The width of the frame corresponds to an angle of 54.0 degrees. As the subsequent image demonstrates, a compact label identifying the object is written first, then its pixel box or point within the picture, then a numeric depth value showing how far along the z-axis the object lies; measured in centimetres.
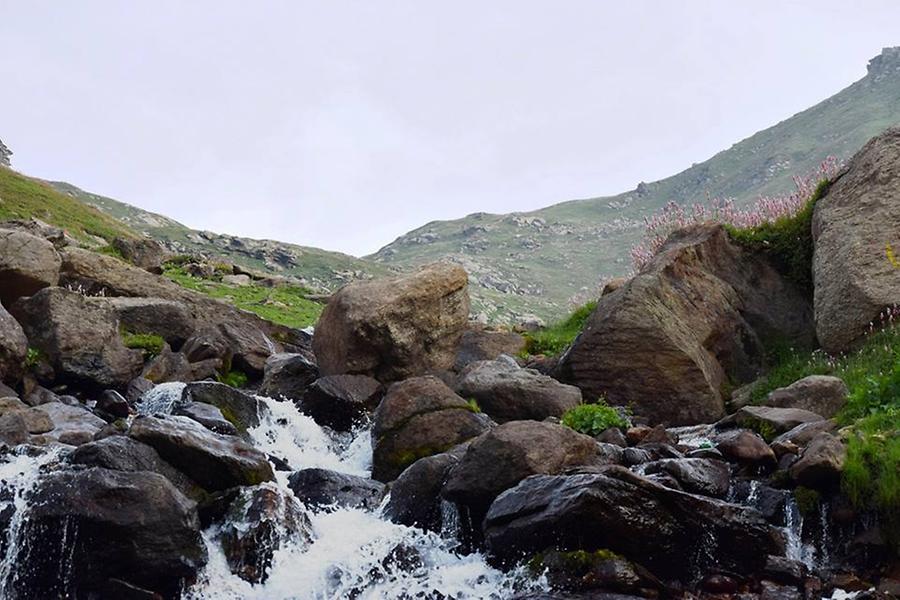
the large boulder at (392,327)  2397
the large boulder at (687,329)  2211
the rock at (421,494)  1527
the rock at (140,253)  4150
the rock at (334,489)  1659
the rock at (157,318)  2661
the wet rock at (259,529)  1378
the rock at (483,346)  2661
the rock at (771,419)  1683
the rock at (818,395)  1769
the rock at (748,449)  1520
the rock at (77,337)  2148
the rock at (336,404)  2238
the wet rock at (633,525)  1252
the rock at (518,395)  2062
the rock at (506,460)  1459
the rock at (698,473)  1455
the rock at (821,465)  1377
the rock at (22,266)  2409
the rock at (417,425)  1853
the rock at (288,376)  2416
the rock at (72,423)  1617
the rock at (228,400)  2038
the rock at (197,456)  1491
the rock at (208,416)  1848
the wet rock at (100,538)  1227
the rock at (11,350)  1955
